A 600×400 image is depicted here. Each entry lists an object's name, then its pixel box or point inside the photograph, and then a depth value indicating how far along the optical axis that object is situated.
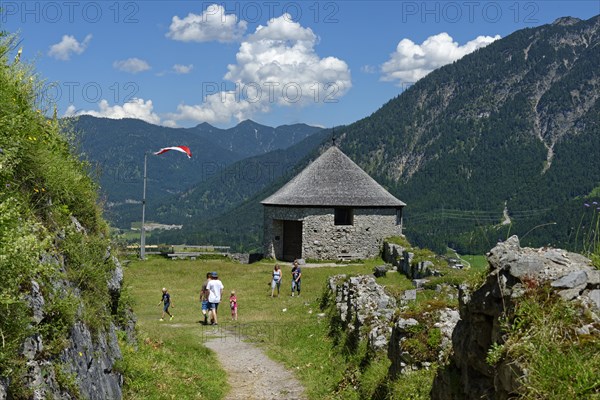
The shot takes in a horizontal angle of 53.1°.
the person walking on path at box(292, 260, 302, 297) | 25.15
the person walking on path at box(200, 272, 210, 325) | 18.73
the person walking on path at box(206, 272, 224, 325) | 18.45
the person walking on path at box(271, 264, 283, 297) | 24.51
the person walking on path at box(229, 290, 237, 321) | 19.81
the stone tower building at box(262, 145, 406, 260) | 37.00
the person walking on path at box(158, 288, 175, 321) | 19.47
